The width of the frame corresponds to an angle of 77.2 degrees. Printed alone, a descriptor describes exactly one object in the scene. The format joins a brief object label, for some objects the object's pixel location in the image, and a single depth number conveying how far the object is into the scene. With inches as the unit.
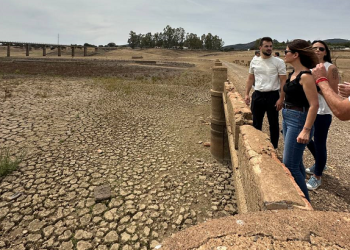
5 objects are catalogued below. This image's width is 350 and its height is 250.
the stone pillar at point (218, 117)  197.2
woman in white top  112.1
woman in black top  90.1
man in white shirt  143.8
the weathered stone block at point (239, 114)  119.1
